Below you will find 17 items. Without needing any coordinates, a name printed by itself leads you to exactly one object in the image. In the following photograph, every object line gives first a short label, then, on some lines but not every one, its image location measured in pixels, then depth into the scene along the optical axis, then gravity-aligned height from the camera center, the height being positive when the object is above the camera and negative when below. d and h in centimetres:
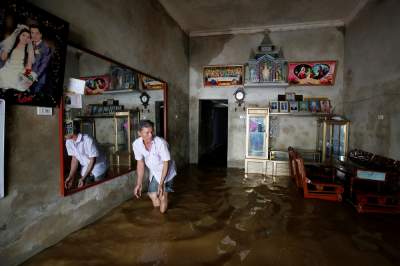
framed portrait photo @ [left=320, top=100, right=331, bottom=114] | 587 +63
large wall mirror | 252 +16
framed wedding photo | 180 +64
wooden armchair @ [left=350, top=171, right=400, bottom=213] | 335 -106
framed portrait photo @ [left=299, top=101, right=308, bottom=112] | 591 +63
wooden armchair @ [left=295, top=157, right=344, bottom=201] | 387 -106
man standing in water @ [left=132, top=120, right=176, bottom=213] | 299 -51
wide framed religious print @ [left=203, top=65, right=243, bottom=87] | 646 +156
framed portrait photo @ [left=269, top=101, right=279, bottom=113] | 604 +63
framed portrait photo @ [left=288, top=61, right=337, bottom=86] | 593 +155
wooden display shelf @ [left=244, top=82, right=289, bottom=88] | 590 +121
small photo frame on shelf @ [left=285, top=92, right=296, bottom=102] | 610 +92
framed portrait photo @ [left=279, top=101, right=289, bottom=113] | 599 +60
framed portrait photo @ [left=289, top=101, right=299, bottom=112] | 593 +63
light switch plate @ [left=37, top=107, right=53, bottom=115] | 217 +14
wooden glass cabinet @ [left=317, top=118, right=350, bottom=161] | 540 -22
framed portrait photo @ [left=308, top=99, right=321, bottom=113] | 589 +63
